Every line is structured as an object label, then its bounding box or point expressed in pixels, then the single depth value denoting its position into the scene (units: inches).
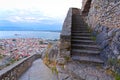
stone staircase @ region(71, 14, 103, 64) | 86.5
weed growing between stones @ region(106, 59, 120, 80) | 67.5
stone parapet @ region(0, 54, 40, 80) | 85.5
